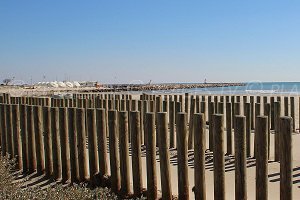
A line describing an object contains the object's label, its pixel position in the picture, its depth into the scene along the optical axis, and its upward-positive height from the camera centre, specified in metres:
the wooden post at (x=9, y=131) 6.67 -0.93
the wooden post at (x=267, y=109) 7.66 -0.67
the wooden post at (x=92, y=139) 5.30 -0.85
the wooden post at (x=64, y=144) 5.69 -0.98
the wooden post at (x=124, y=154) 4.79 -0.97
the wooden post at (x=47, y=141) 5.93 -0.98
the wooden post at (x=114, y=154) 4.95 -1.00
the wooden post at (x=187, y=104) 11.33 -0.81
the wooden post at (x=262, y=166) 3.76 -0.89
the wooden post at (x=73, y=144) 5.53 -0.96
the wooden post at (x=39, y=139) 6.07 -0.97
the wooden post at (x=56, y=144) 5.82 -1.01
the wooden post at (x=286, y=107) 10.76 -0.89
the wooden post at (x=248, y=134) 6.91 -1.05
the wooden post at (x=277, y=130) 6.36 -0.91
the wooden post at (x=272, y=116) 10.08 -1.07
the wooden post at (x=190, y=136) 7.86 -1.25
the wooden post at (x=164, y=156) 4.44 -0.93
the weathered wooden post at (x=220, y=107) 8.30 -0.68
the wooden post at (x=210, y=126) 7.03 -0.91
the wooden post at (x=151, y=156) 4.55 -0.95
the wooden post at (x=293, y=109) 10.77 -0.95
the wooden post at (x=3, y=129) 6.86 -0.90
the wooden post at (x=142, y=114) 8.59 -0.86
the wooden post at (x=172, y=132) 8.30 -1.20
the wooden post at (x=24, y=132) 6.28 -0.88
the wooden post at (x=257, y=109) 8.28 -0.72
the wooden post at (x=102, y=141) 5.15 -0.86
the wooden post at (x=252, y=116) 10.55 -1.11
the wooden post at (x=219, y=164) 4.00 -0.93
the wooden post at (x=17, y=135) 6.53 -0.97
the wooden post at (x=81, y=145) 5.41 -0.97
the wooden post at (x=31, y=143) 6.19 -1.06
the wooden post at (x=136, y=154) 4.69 -0.95
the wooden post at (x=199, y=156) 4.13 -0.87
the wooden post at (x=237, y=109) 8.11 -0.70
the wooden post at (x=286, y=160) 3.56 -0.80
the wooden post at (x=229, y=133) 7.38 -1.11
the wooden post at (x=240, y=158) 3.87 -0.84
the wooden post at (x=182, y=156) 4.28 -0.89
